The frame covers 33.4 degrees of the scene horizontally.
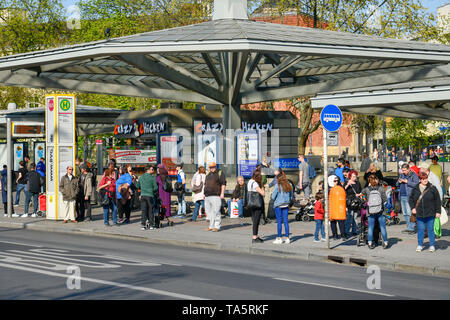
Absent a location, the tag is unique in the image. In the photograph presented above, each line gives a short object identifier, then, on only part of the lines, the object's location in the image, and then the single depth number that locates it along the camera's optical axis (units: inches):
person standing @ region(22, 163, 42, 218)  975.0
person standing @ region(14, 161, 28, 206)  1031.0
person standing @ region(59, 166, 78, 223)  898.2
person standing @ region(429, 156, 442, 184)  874.8
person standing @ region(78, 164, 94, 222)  906.1
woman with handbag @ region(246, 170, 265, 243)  693.9
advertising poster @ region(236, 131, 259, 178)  1006.3
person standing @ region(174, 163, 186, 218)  936.3
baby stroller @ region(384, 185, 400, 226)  818.0
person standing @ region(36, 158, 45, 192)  1197.1
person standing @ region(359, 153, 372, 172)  1036.0
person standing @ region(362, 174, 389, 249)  641.0
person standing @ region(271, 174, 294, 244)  690.2
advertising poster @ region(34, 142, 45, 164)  1545.3
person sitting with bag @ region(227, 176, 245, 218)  880.3
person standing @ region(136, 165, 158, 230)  810.2
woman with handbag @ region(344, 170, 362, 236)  734.5
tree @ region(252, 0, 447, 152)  1562.5
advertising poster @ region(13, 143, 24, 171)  1616.6
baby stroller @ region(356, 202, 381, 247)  663.8
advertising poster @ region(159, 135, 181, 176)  1142.3
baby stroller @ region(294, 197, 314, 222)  890.1
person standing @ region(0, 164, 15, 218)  1079.0
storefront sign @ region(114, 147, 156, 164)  1181.1
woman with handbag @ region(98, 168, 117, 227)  861.8
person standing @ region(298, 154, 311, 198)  992.2
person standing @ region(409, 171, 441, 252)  625.6
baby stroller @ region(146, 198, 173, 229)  831.7
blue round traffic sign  629.9
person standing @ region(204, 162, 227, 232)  796.0
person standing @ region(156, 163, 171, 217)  882.1
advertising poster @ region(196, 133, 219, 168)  1109.7
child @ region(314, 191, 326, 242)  692.1
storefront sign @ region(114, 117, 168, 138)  1235.9
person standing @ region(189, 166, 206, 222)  900.6
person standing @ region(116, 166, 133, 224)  872.3
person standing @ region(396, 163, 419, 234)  753.0
